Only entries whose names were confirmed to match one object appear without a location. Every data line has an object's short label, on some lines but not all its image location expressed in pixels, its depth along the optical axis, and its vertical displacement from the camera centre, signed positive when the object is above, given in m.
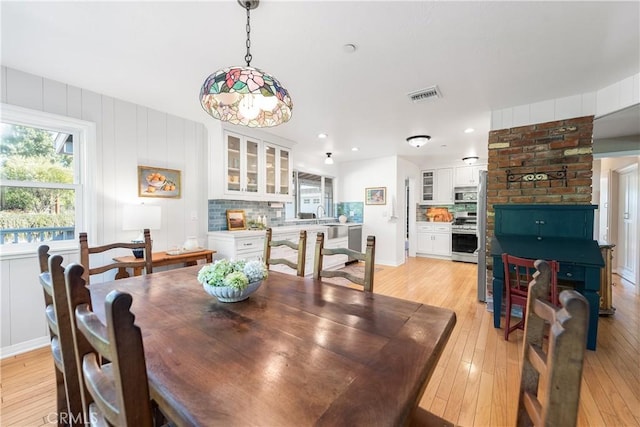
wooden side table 2.75 -0.54
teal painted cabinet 2.26 -0.33
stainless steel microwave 6.08 +0.36
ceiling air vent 2.61 +1.18
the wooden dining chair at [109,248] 1.77 -0.32
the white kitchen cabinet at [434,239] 6.20 -0.70
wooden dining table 0.64 -0.48
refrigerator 3.42 -0.42
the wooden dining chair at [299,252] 1.95 -0.32
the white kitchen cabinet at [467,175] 6.04 +0.80
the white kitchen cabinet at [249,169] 3.60 +0.61
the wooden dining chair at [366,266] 1.59 -0.35
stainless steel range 5.80 -0.64
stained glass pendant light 1.30 +0.62
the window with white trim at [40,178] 2.30 +0.28
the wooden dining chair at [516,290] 2.17 -0.73
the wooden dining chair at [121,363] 0.49 -0.30
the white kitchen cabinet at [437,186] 6.36 +0.58
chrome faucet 6.06 -0.04
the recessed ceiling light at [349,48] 1.95 +1.21
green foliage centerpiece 1.29 -0.35
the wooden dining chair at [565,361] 0.49 -0.29
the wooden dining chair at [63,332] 0.87 -0.44
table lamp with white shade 2.71 -0.09
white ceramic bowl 1.30 -0.42
